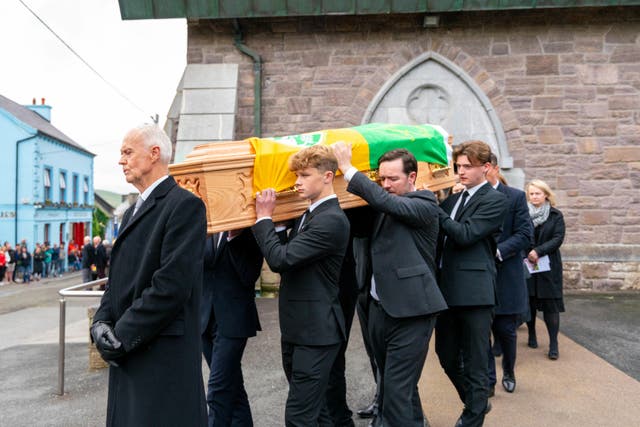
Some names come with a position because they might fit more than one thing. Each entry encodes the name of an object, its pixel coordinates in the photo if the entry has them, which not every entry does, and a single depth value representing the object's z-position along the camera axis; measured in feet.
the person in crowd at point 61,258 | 92.38
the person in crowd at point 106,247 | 48.01
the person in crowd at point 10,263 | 75.65
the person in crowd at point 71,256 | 102.17
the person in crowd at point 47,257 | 84.79
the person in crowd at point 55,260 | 88.58
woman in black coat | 17.38
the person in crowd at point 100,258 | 46.16
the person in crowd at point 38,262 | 81.86
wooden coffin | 9.65
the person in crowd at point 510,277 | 13.66
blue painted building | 92.68
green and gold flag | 10.08
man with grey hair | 6.97
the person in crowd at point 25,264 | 76.23
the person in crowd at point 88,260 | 47.03
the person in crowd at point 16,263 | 77.36
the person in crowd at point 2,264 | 72.93
